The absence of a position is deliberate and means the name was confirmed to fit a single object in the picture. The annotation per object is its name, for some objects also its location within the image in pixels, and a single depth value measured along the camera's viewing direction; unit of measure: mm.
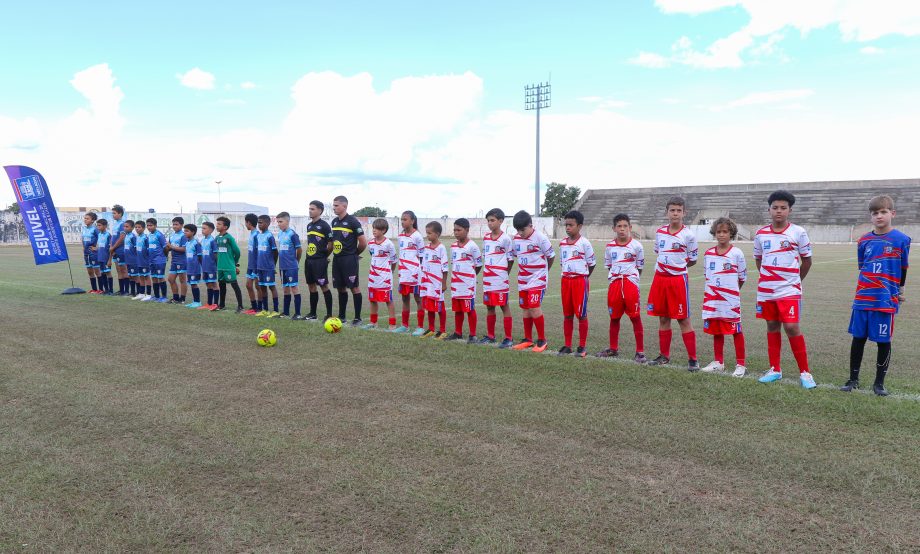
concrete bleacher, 56094
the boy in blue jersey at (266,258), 10852
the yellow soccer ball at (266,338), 8328
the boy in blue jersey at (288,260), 10672
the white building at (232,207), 85538
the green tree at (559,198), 70562
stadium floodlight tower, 68750
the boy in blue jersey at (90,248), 14352
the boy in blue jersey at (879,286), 5617
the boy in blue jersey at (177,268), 12547
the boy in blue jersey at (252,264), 10953
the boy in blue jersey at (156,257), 13312
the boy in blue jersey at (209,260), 11852
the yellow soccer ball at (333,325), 9047
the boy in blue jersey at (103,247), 14258
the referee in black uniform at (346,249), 9883
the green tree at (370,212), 67125
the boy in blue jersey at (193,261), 12195
